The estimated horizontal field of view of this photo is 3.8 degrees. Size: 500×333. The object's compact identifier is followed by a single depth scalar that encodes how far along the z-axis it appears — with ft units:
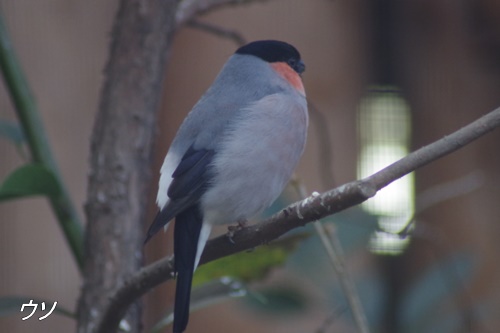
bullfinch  10.83
